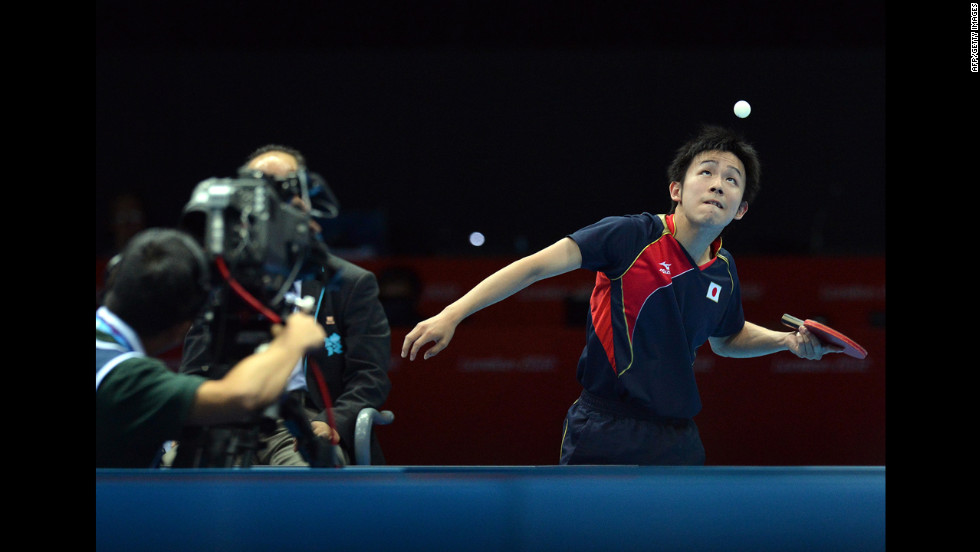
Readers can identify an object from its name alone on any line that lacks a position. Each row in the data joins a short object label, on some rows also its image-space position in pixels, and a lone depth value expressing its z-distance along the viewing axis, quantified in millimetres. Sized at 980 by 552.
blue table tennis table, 8337
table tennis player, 9236
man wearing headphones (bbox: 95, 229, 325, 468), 8329
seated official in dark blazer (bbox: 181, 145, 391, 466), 9589
